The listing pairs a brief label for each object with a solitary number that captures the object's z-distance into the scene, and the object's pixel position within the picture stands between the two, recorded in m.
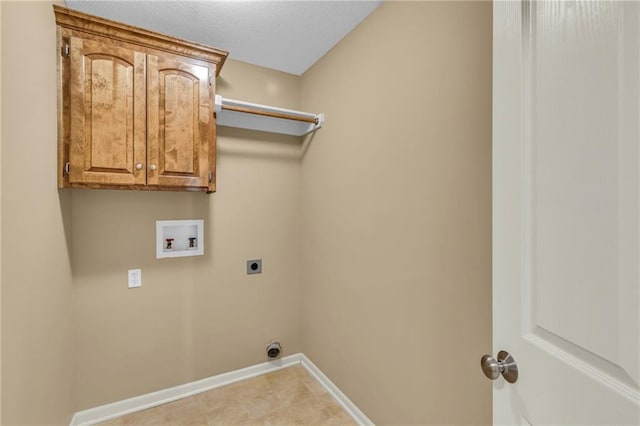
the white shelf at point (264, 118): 2.05
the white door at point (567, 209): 0.47
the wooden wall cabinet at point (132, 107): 1.54
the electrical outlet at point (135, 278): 2.01
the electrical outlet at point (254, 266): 2.41
